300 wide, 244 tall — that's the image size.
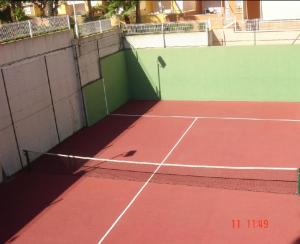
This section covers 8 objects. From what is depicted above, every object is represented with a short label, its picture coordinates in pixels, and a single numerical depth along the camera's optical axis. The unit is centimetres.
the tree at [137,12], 2366
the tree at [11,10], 2080
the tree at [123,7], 2360
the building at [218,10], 1945
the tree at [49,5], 2478
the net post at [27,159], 1185
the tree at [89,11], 2545
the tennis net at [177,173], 975
